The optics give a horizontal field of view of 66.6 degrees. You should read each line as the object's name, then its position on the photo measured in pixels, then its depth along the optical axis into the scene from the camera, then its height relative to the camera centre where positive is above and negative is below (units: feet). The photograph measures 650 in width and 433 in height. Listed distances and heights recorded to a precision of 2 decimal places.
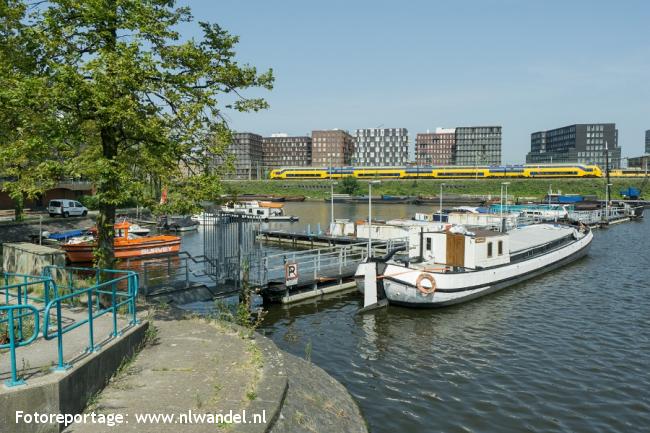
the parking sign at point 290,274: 78.10 -12.86
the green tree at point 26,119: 38.24 +6.36
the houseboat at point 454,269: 76.18 -13.07
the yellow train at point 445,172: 414.82 +20.08
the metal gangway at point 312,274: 77.30 -14.30
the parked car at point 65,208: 171.53 -4.97
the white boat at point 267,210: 228.22 -8.03
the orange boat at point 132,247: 116.18 -13.27
